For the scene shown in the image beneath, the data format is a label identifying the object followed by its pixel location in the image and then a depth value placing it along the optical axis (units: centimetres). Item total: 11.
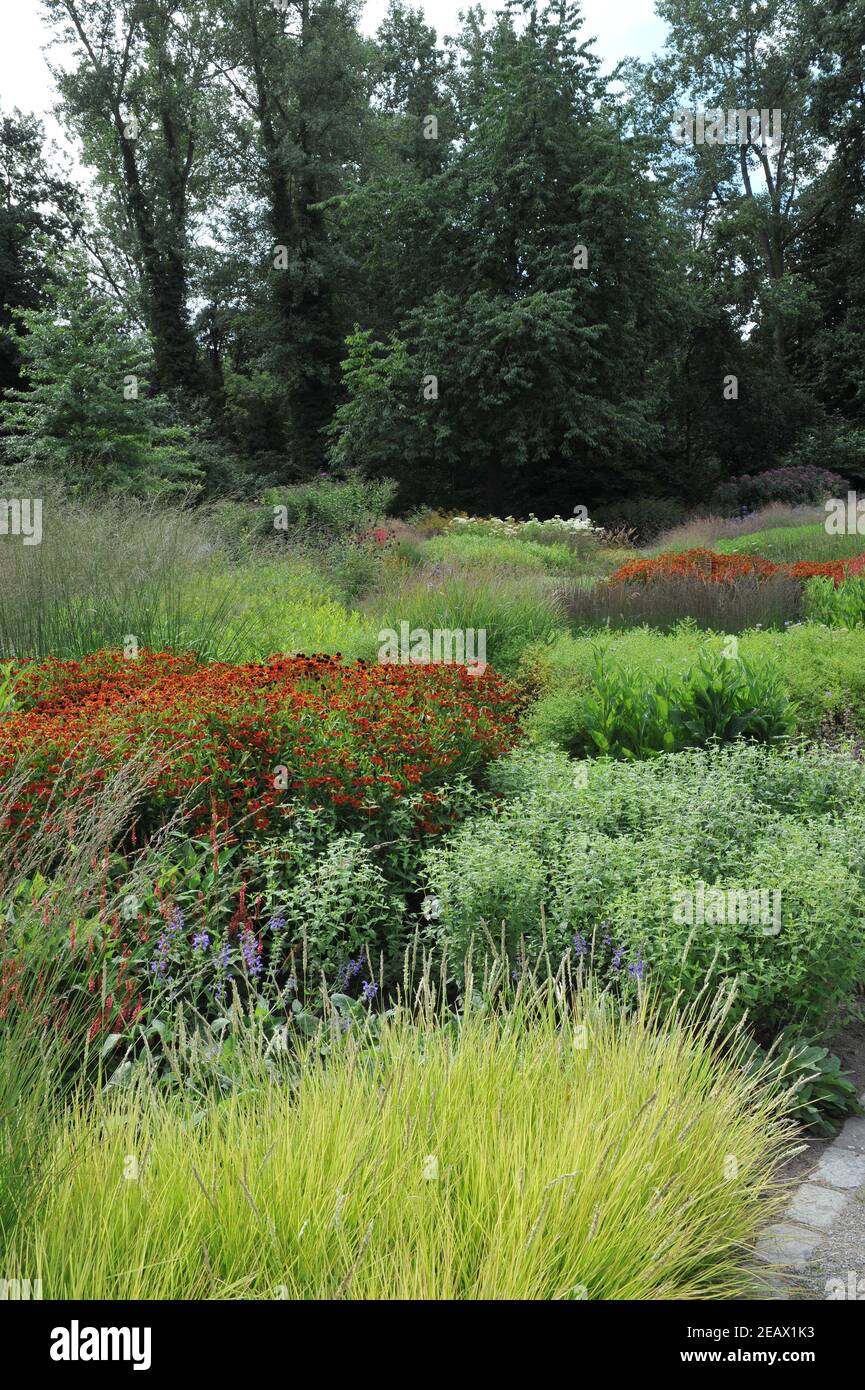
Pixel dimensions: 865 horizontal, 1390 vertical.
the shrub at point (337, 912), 352
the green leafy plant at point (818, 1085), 302
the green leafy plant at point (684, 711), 552
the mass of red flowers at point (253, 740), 421
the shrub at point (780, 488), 2464
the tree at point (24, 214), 2658
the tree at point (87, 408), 1531
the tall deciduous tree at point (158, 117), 2803
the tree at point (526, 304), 2391
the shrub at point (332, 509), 1505
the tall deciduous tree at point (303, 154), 2833
